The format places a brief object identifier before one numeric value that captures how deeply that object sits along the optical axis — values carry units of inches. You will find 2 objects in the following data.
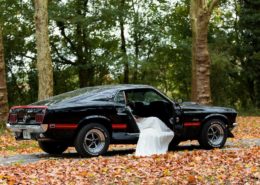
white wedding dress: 470.0
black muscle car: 442.3
